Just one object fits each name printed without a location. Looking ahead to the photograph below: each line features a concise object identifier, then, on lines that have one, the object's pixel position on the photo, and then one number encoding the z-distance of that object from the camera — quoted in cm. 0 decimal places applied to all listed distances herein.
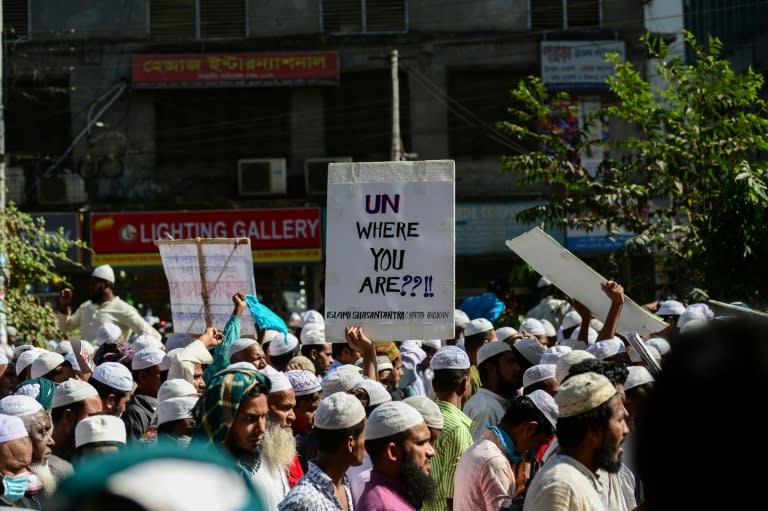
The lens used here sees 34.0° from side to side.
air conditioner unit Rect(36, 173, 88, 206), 2759
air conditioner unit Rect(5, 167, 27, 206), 2789
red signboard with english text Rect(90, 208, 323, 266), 2730
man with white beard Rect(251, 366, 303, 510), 533
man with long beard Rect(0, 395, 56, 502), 532
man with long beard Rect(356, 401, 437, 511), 508
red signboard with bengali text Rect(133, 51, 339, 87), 2775
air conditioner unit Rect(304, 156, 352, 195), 2752
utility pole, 2475
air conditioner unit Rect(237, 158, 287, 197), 2773
